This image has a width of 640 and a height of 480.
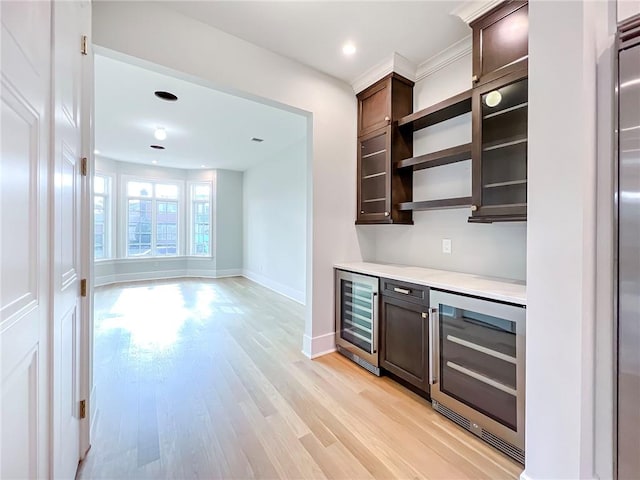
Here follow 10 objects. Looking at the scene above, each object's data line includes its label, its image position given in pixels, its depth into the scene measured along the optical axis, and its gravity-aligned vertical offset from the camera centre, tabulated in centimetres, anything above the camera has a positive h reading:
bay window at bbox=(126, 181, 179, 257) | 709 +54
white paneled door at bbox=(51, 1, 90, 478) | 106 +3
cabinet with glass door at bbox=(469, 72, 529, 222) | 181 +61
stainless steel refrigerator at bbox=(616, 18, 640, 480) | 110 -7
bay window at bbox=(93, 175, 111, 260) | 654 +53
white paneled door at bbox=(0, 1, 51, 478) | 68 +0
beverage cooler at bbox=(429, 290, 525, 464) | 157 -80
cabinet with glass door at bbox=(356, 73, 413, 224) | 273 +90
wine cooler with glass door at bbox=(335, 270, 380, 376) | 254 -77
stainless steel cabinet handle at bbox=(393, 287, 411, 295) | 222 -42
